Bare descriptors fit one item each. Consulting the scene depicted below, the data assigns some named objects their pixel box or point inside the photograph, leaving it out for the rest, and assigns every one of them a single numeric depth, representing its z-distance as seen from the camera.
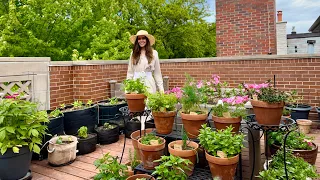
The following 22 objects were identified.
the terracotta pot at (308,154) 2.41
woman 3.11
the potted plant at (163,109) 2.21
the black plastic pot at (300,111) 4.14
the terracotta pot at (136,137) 2.55
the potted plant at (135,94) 2.40
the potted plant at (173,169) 1.81
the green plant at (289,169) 1.88
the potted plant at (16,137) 2.25
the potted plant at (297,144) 2.44
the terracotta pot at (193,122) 2.11
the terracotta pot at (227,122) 2.03
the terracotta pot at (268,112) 1.70
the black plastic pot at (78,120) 3.37
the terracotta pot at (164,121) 2.22
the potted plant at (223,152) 1.77
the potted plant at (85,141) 3.19
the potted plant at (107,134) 3.58
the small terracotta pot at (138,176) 2.03
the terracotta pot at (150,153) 2.11
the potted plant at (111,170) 1.98
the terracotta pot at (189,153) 1.96
